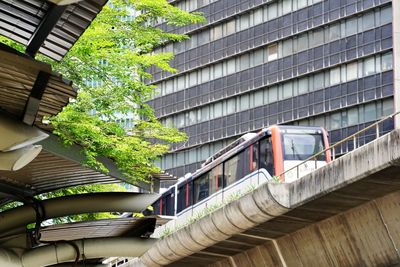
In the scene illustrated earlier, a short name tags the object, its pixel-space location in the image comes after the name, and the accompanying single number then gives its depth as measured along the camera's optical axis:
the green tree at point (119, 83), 19.34
